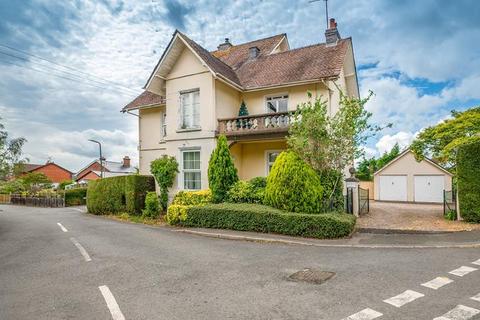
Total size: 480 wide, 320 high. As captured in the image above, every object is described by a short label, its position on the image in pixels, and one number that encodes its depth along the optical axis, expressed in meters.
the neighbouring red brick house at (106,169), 53.64
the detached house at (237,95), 15.10
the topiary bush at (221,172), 14.04
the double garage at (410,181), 25.31
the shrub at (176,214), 13.41
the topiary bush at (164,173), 16.28
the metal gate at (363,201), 15.95
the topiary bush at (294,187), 11.07
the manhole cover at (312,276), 5.93
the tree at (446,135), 15.18
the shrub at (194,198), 14.34
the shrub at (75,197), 31.75
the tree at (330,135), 12.02
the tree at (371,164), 34.56
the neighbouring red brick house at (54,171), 66.36
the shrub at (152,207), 16.23
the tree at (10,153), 15.46
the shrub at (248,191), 13.27
